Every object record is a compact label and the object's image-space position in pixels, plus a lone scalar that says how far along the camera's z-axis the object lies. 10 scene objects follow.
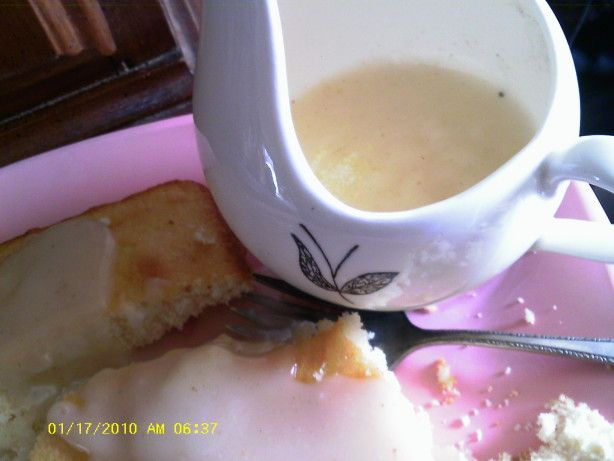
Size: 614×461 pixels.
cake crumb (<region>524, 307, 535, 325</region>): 0.23
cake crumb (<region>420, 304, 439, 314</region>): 0.24
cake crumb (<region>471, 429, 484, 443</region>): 0.21
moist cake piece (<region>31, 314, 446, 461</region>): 0.20
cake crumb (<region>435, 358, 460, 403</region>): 0.22
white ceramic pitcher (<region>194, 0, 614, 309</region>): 0.16
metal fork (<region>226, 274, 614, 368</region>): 0.21
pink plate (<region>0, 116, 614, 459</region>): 0.21
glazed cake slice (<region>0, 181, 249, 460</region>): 0.22
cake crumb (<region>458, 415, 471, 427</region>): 0.21
